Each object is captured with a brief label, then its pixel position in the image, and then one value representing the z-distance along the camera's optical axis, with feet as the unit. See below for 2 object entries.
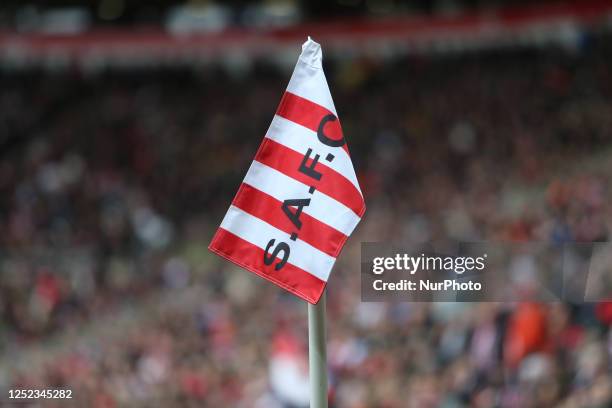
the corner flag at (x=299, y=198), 22.86
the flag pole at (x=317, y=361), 21.52
